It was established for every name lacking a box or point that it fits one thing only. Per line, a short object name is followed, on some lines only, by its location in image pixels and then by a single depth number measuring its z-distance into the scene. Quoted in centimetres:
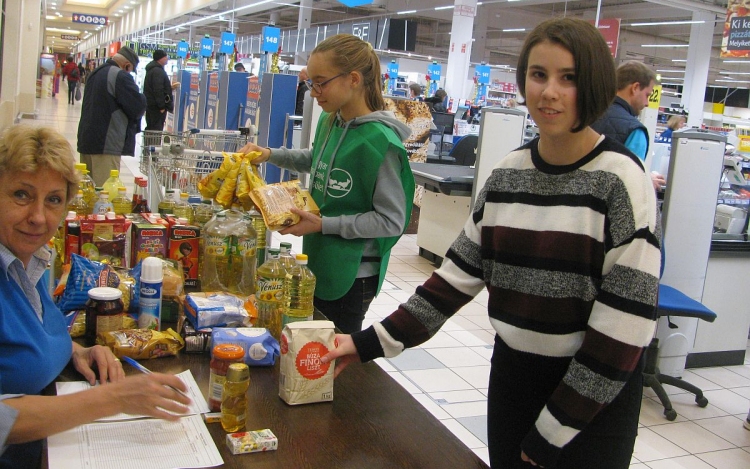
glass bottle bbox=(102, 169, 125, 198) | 306
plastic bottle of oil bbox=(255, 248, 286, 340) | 203
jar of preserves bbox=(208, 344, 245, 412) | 152
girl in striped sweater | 129
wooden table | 140
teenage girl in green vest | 226
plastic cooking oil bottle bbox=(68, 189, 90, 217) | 277
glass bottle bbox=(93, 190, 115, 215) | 262
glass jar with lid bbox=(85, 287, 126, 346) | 186
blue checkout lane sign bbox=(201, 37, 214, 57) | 1516
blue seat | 400
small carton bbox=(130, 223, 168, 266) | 238
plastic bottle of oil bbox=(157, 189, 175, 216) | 296
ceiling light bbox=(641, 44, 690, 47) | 2210
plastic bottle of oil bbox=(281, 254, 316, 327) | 197
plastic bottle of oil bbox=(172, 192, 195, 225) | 285
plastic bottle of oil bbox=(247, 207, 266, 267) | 258
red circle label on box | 160
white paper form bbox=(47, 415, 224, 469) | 131
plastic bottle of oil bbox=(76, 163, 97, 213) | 287
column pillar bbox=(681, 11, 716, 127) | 1716
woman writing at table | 134
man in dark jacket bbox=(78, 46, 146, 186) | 646
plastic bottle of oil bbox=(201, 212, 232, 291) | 235
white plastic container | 195
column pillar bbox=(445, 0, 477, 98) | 1519
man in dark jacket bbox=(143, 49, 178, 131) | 1069
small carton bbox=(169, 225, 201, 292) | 243
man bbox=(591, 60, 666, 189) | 398
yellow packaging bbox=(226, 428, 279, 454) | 138
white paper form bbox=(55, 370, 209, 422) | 149
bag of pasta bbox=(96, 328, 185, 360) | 181
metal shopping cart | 349
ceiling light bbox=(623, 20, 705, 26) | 1647
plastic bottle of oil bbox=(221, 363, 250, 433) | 147
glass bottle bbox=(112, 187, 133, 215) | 286
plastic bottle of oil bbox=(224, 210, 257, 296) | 238
